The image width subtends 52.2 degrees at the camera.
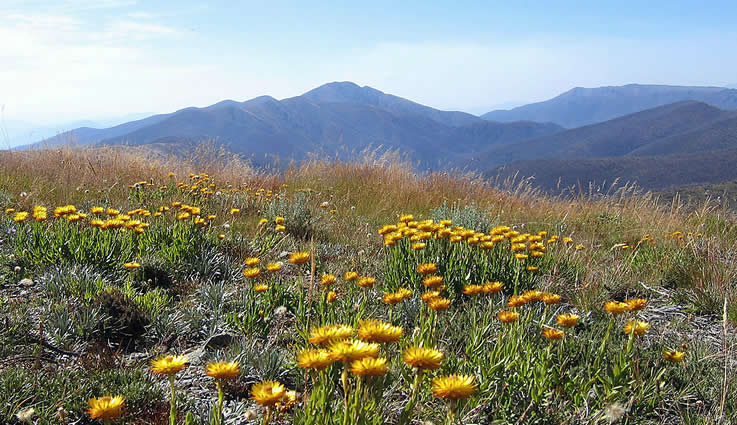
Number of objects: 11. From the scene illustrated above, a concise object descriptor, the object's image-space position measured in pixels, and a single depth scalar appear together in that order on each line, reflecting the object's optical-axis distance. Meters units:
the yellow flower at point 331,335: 0.70
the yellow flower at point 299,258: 1.07
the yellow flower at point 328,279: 1.02
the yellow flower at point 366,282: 1.01
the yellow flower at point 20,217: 1.42
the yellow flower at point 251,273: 1.12
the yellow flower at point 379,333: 0.70
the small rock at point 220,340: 1.12
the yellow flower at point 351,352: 0.65
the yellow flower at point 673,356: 0.87
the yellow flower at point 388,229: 1.42
